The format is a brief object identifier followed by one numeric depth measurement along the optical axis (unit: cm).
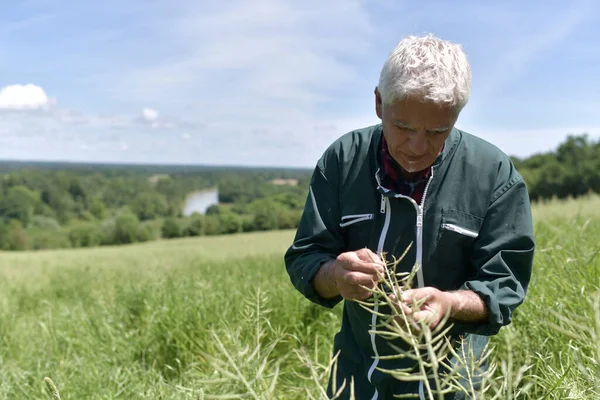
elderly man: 196
